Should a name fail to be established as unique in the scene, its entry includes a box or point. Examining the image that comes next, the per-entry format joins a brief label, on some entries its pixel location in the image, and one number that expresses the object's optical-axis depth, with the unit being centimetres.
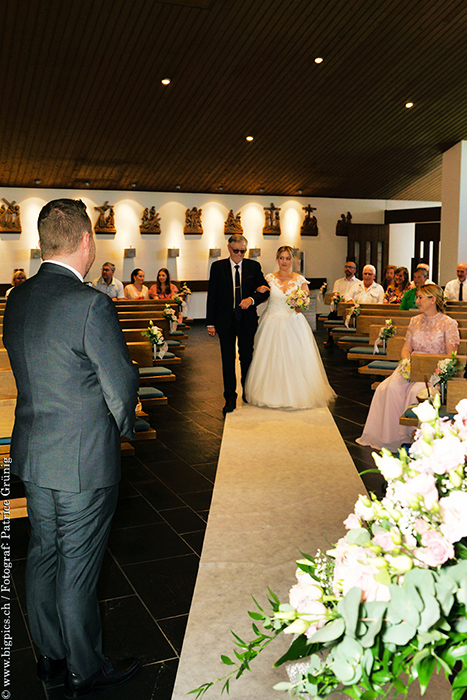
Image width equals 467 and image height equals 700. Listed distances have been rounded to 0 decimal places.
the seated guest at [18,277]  1048
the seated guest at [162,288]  1075
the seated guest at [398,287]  1014
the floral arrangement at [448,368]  461
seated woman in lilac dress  530
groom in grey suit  201
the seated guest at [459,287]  1017
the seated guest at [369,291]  1034
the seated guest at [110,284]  1046
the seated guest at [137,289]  1043
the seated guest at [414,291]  841
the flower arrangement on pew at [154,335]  725
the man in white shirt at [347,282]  1116
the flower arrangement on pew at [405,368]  522
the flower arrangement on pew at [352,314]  932
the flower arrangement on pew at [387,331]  777
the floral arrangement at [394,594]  97
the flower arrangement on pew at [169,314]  806
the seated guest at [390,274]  1130
